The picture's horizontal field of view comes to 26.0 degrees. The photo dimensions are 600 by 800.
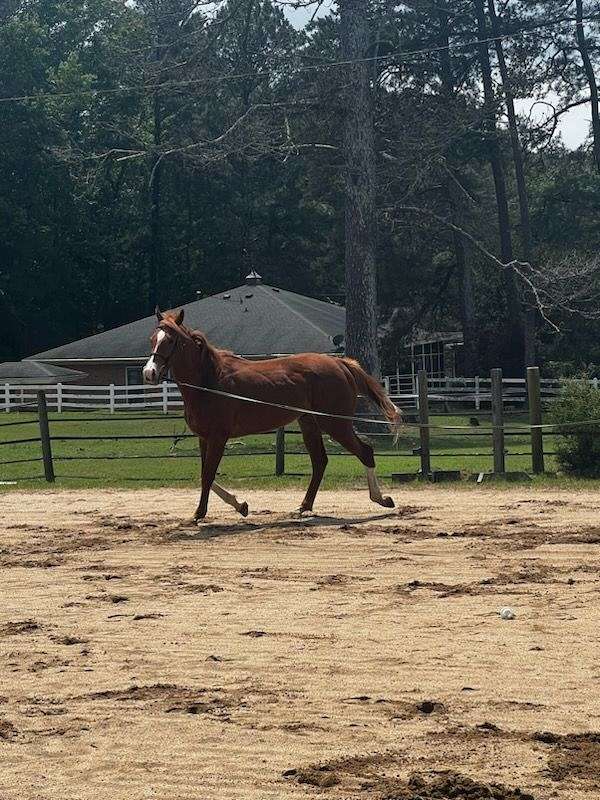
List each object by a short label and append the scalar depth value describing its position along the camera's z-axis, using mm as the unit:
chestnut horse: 13992
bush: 18172
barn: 45812
